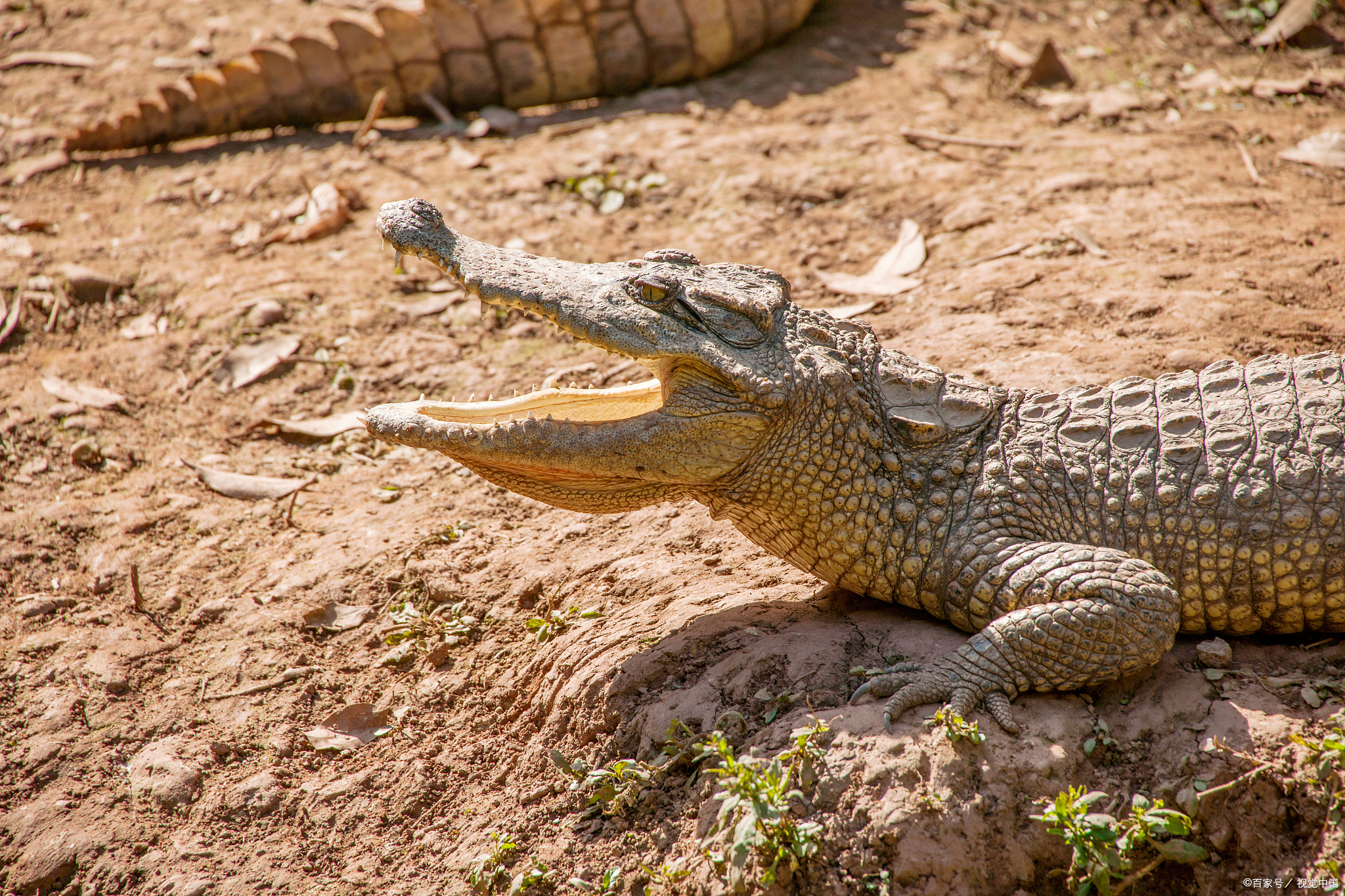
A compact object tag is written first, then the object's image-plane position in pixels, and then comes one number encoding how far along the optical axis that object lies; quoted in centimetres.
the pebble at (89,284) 1096
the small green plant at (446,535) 786
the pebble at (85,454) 887
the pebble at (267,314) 1045
